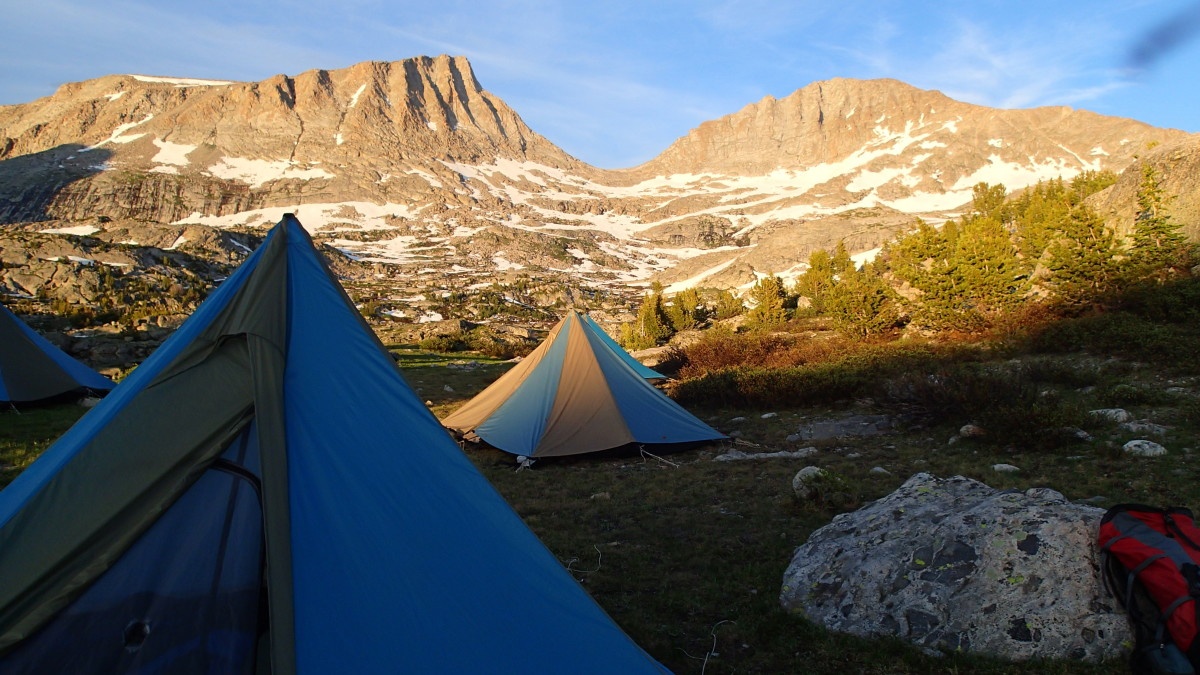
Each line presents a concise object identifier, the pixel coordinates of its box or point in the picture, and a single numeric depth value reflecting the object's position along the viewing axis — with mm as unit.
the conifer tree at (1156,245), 14289
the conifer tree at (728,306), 38844
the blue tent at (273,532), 3092
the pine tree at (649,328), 35469
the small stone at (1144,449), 7281
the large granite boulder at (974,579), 3799
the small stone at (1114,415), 8773
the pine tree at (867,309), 21281
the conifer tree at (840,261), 33978
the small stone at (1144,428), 8094
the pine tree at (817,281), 31562
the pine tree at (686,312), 37562
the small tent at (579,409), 10633
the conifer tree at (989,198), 55931
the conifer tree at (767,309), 29644
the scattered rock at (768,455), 9607
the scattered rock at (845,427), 10891
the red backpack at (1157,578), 3332
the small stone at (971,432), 9202
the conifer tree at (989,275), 17953
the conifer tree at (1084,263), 15016
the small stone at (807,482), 7082
